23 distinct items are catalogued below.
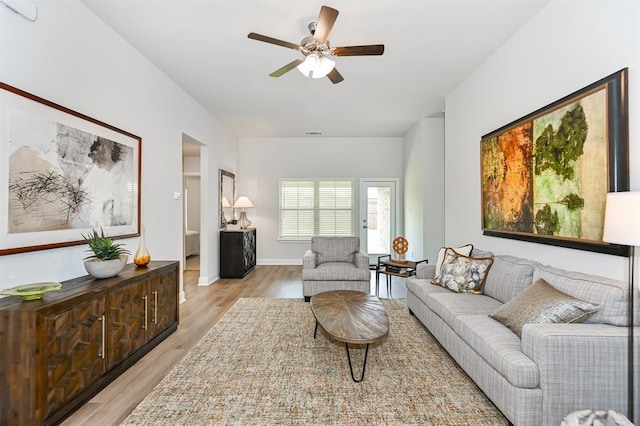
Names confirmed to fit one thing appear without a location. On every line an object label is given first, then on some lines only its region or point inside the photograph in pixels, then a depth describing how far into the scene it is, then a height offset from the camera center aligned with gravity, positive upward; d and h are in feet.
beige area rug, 6.27 -4.06
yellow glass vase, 9.47 -1.27
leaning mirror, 20.02 +1.23
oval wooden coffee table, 7.15 -2.75
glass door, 23.99 +0.03
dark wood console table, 5.41 -2.65
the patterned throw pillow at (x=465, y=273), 9.84 -1.92
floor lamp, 4.88 -0.20
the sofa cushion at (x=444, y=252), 11.36 -1.42
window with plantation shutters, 24.22 +0.51
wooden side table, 14.55 -2.66
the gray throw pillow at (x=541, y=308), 5.98 -1.94
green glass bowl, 5.80 -1.45
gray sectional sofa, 5.33 -2.65
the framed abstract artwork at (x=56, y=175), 6.34 +0.98
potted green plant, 7.71 -1.13
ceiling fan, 7.91 +4.47
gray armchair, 14.01 -2.78
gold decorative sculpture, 16.67 -1.71
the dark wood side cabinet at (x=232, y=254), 19.17 -2.44
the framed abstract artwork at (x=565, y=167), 6.40 +1.19
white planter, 7.68 -1.32
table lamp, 21.54 +0.53
